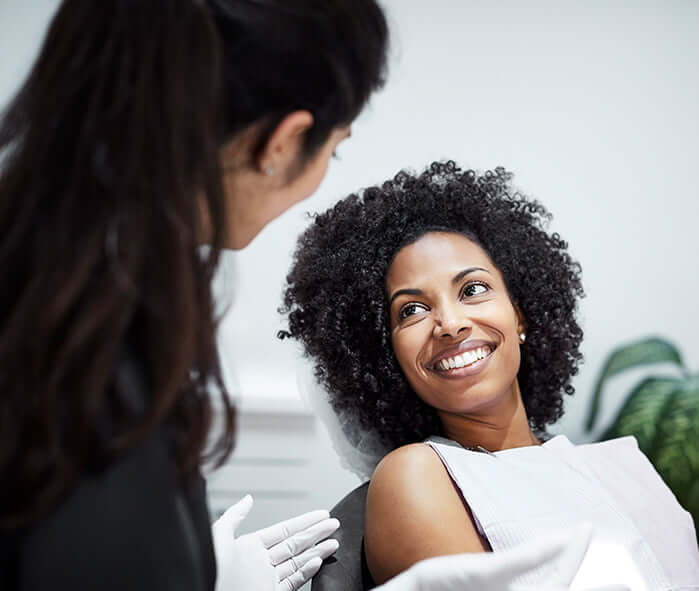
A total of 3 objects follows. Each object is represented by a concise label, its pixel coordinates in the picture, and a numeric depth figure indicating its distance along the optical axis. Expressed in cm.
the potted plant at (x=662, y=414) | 184
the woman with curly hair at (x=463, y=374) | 128
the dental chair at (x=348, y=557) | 135
